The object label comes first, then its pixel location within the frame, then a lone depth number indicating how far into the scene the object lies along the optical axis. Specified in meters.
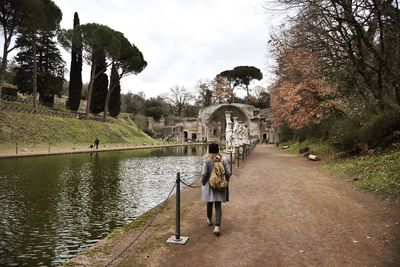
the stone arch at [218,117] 61.28
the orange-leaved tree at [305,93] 18.83
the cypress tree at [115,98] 49.06
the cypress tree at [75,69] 40.31
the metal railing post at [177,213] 5.22
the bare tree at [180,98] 77.19
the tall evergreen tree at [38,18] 30.73
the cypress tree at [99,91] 46.09
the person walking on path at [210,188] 5.62
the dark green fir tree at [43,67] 38.38
